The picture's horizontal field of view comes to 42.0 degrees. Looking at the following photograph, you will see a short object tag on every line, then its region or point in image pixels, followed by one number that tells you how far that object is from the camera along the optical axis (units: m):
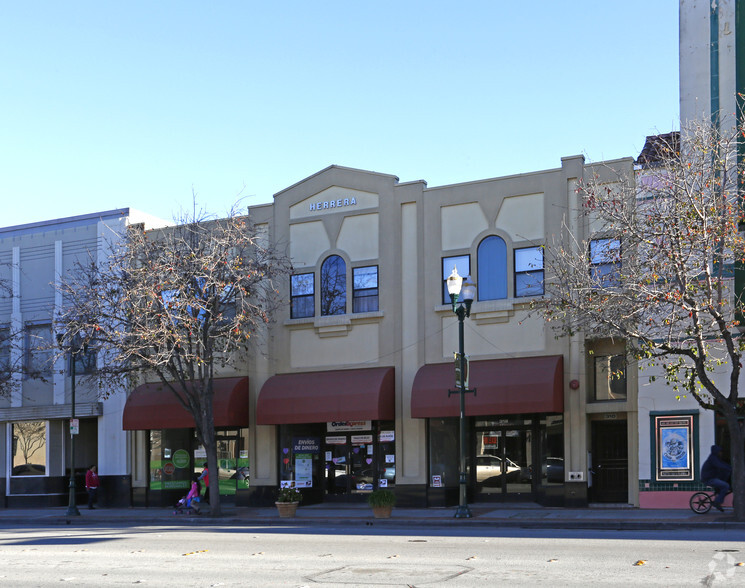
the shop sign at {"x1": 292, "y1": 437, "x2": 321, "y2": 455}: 28.69
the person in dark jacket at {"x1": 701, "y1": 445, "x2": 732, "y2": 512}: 20.89
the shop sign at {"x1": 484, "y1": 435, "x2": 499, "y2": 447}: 26.55
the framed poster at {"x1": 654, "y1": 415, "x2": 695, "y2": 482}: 23.09
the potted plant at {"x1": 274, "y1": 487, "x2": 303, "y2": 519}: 24.38
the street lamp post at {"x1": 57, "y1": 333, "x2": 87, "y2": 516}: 27.78
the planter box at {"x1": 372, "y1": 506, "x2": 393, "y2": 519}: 23.27
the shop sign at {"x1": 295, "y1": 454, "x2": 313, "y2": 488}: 28.41
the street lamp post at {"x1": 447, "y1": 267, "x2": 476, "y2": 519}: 22.39
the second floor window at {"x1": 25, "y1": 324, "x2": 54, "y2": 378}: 32.12
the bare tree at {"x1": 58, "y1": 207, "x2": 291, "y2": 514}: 25.11
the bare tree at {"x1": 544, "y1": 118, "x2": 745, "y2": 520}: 19.34
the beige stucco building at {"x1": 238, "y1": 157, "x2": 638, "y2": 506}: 24.69
